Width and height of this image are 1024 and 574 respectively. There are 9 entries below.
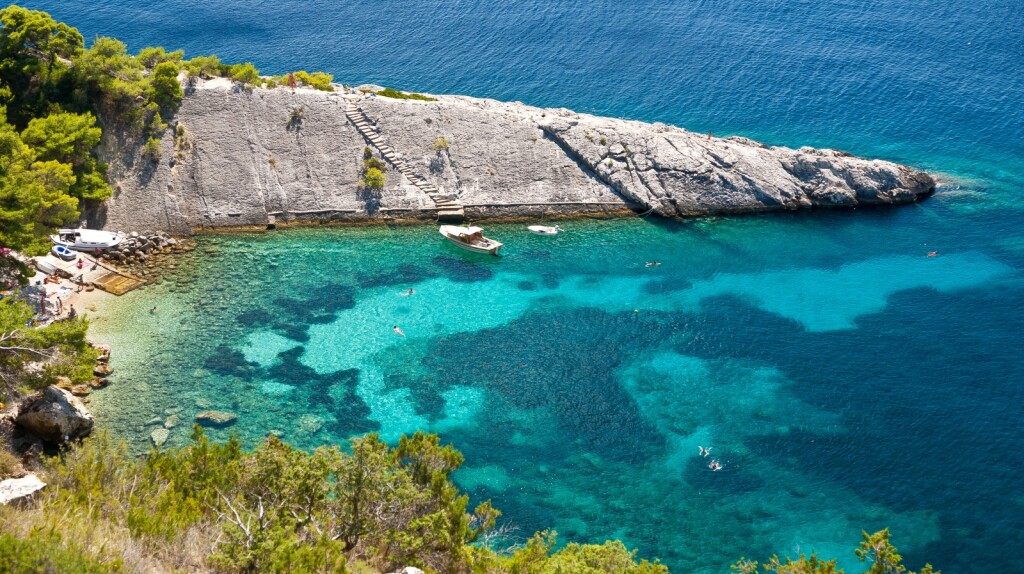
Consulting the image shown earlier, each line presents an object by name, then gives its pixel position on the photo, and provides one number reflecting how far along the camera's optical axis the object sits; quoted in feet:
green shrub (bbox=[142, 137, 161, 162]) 264.93
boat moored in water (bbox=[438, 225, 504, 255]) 255.91
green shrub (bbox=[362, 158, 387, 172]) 276.62
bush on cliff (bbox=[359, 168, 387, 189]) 272.10
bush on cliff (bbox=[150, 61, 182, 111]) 270.67
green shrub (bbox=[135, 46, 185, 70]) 285.43
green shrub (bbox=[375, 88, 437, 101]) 302.86
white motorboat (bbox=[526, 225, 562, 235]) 269.03
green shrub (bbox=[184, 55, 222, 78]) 284.53
